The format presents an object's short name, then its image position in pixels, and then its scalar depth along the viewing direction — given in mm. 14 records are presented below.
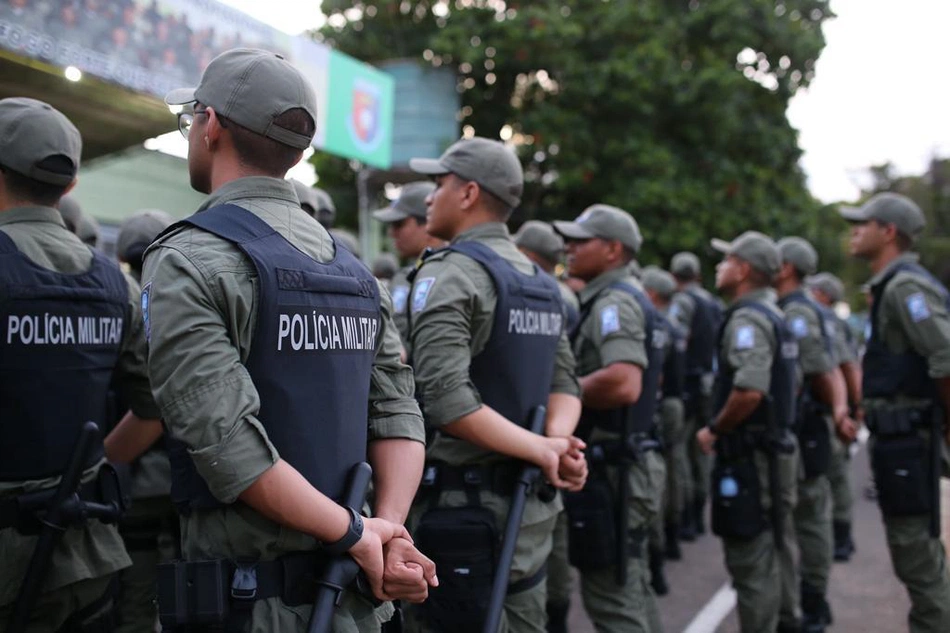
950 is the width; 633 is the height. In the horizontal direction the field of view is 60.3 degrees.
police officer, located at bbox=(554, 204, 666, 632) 3596
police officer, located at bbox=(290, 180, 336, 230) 3455
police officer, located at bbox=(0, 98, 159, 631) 2336
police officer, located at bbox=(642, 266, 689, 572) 6539
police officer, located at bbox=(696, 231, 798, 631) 4371
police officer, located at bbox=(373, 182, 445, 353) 4496
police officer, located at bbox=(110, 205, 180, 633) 3336
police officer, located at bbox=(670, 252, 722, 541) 7535
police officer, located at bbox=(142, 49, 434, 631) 1601
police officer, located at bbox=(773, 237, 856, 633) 5207
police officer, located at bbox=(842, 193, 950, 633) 4000
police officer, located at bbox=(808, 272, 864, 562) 6652
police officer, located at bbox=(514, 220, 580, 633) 4547
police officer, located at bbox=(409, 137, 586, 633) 2688
